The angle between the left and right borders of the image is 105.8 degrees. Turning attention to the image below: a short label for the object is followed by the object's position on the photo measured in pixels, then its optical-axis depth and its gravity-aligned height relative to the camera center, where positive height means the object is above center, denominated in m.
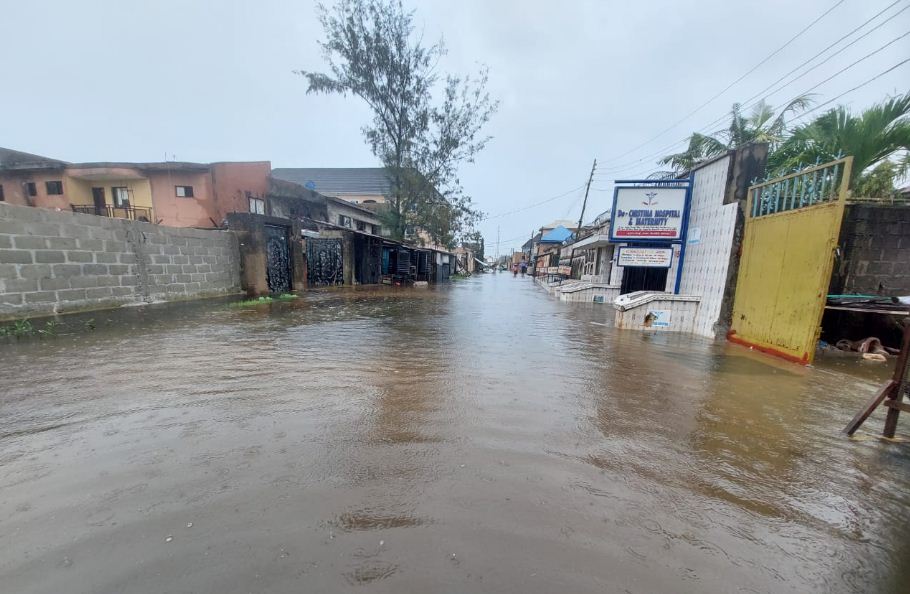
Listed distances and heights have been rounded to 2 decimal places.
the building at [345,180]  34.53 +8.03
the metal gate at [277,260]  12.38 -0.29
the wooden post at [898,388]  2.80 -0.88
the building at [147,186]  19.30 +3.43
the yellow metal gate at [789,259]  5.10 +0.27
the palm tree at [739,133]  11.48 +4.85
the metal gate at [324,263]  15.52 -0.40
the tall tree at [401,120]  20.22 +9.08
